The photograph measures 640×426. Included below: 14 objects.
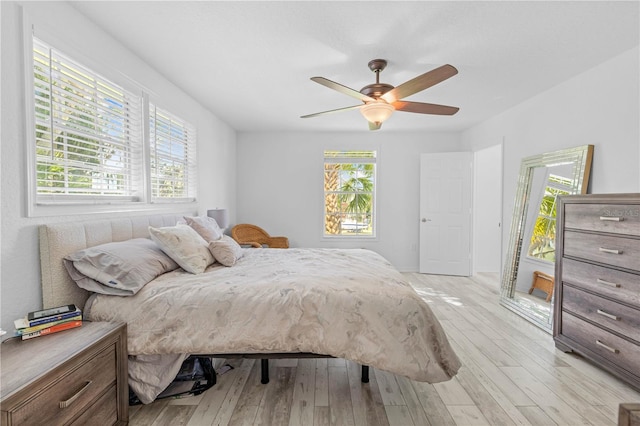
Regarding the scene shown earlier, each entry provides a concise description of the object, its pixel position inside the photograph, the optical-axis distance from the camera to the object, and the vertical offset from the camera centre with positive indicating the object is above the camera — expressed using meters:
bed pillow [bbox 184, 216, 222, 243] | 2.85 -0.24
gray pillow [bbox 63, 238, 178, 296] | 1.83 -0.41
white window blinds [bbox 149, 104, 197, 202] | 3.01 +0.50
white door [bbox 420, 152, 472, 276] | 5.28 -0.16
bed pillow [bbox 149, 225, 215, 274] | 2.27 -0.34
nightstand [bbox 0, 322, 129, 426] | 1.13 -0.73
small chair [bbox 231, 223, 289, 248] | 5.07 -0.57
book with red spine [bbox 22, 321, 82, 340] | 1.47 -0.64
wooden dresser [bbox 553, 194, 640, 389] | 2.08 -0.58
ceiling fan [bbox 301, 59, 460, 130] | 2.29 +0.90
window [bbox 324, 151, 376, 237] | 5.69 +0.14
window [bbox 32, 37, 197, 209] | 1.85 +0.48
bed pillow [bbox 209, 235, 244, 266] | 2.59 -0.42
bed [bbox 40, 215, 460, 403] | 1.78 -0.70
